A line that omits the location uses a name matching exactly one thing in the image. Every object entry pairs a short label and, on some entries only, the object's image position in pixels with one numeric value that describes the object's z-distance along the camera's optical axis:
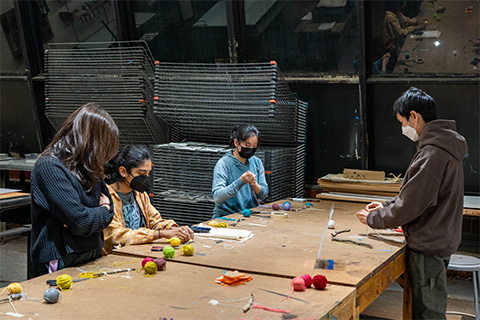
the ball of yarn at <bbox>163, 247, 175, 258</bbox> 2.97
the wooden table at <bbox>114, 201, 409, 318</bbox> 2.78
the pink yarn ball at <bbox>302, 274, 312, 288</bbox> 2.53
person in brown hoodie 3.21
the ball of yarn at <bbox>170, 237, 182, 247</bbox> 3.21
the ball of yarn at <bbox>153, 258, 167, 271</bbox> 2.76
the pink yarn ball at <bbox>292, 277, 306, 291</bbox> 2.48
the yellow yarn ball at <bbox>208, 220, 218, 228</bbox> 3.76
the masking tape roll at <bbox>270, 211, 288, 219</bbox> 4.16
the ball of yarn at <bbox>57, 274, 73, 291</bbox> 2.45
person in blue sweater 4.61
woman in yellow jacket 3.34
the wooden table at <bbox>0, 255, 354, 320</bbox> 2.20
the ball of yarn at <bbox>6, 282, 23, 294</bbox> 2.38
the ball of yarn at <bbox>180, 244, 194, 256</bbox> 3.04
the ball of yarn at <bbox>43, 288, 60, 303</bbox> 2.29
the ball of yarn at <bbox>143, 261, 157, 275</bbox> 2.70
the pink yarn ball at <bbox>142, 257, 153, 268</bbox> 2.76
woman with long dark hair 2.62
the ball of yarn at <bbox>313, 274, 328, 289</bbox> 2.49
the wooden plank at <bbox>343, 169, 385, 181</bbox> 5.17
